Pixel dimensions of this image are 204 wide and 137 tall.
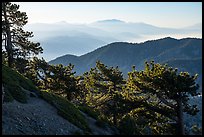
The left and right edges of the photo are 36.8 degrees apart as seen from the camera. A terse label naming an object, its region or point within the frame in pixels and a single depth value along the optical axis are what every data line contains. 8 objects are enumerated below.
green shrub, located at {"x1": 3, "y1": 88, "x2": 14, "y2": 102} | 20.79
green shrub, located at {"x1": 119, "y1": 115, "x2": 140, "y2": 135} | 24.66
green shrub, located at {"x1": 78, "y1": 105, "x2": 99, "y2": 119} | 27.55
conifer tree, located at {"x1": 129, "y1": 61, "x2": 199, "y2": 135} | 28.48
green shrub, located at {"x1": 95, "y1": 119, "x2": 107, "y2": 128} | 25.21
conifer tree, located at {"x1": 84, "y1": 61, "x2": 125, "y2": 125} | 39.06
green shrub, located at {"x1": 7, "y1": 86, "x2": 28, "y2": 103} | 22.74
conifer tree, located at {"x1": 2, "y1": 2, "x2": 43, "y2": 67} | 39.66
